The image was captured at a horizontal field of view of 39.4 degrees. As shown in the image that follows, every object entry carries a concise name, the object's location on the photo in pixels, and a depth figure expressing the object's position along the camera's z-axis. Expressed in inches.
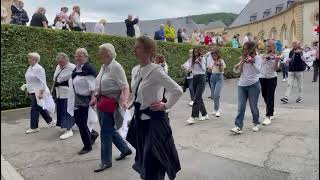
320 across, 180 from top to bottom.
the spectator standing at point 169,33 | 860.0
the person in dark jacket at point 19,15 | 597.9
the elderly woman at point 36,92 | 372.8
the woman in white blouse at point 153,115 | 188.9
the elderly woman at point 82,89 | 287.9
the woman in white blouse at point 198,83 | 407.8
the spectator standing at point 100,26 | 734.5
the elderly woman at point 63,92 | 351.3
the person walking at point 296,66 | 495.8
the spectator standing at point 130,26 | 768.3
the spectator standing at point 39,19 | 598.9
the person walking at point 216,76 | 445.1
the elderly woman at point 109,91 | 244.8
